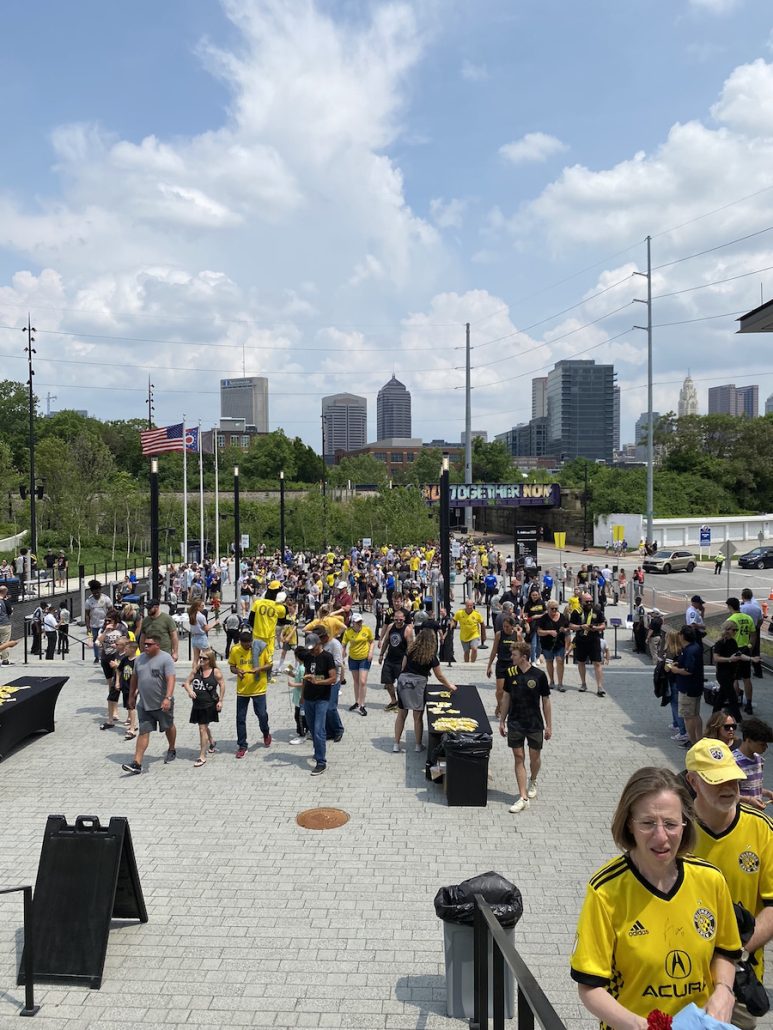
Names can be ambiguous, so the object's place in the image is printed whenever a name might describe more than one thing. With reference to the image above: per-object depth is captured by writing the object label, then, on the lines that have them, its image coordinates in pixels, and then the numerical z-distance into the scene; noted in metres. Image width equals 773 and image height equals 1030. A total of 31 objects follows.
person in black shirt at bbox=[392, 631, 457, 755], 9.46
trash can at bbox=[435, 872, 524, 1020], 4.64
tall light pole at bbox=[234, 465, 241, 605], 27.67
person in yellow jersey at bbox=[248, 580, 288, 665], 11.76
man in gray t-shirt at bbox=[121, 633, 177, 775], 8.95
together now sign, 64.75
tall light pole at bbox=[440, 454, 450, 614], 16.45
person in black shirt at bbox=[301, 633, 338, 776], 8.90
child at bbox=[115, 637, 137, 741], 10.52
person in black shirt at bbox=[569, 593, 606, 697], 12.66
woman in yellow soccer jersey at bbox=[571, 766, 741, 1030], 2.65
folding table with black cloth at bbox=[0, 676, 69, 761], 9.67
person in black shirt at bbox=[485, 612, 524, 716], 8.71
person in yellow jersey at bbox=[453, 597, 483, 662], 15.05
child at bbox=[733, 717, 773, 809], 5.25
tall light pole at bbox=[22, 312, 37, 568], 37.11
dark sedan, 41.97
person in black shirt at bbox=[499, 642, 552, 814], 7.65
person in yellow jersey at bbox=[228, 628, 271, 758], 9.48
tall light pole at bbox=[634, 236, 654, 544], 45.86
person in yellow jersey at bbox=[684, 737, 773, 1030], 3.58
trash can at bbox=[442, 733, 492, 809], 7.91
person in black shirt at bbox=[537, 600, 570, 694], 12.82
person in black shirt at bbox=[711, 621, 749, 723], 10.32
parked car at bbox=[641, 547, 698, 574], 42.38
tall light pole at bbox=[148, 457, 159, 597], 15.77
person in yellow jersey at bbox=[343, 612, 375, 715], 11.67
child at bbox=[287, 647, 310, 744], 10.36
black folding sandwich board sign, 5.13
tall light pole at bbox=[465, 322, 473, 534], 65.67
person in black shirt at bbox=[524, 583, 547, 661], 14.14
